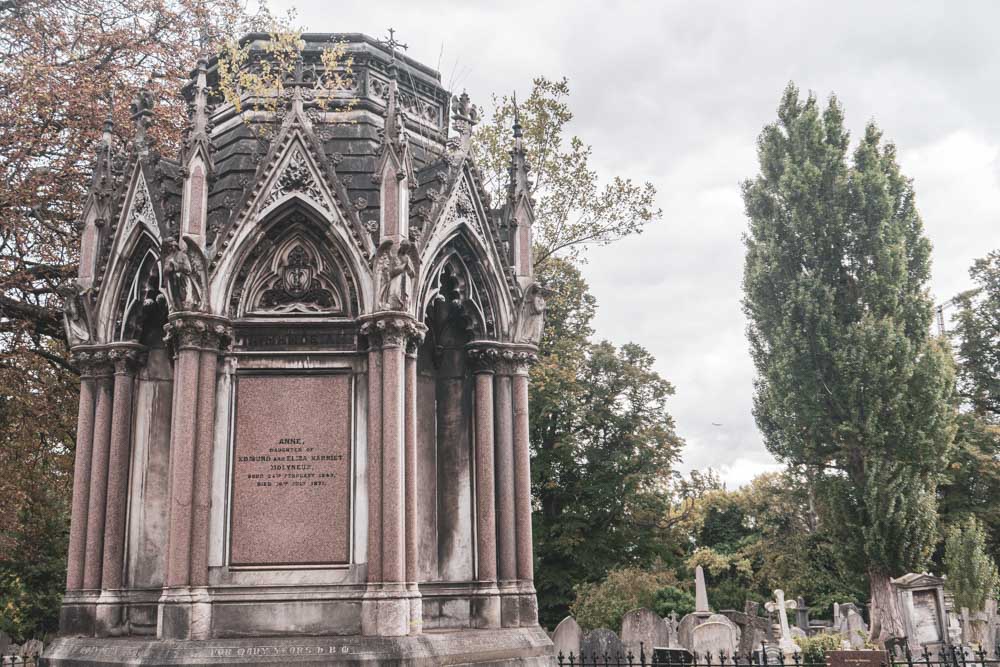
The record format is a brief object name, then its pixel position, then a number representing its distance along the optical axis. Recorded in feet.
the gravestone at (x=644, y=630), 69.10
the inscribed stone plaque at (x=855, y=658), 47.39
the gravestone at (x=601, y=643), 57.67
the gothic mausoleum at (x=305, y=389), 28.30
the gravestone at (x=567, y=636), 58.18
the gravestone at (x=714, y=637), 64.28
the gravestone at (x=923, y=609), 79.92
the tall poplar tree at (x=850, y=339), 91.76
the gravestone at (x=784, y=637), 70.13
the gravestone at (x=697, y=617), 71.58
